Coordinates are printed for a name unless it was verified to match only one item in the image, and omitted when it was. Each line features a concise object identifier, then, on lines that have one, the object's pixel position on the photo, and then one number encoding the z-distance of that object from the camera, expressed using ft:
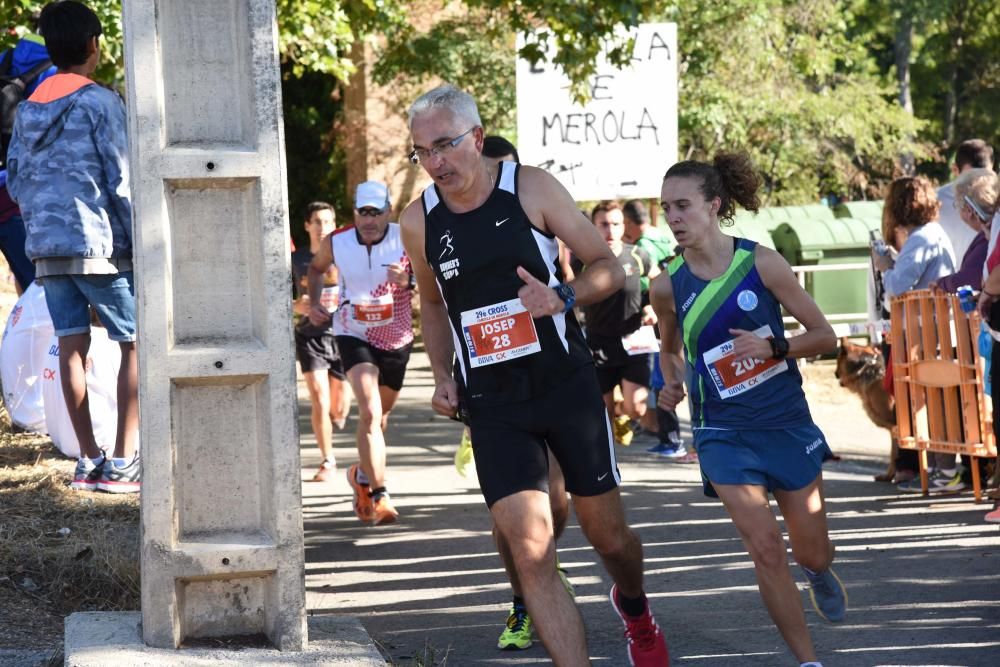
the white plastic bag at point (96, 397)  56.54
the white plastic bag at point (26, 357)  62.85
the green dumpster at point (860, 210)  124.88
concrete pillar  30.55
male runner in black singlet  31.83
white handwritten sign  74.64
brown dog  63.77
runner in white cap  57.41
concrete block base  30.71
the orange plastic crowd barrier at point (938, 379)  57.62
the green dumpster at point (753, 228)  116.67
